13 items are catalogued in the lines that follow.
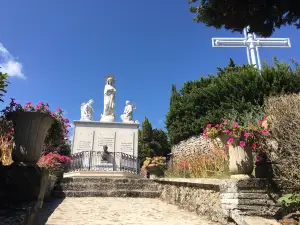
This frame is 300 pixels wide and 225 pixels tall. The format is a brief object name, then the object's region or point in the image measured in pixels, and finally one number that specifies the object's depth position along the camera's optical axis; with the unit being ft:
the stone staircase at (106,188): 25.22
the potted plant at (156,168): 31.65
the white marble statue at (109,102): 48.35
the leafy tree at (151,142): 86.63
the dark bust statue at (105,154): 39.55
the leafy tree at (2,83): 12.99
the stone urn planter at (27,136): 10.28
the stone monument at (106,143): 40.16
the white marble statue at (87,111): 47.85
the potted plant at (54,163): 19.98
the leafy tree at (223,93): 36.04
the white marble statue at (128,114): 49.03
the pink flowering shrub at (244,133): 12.04
